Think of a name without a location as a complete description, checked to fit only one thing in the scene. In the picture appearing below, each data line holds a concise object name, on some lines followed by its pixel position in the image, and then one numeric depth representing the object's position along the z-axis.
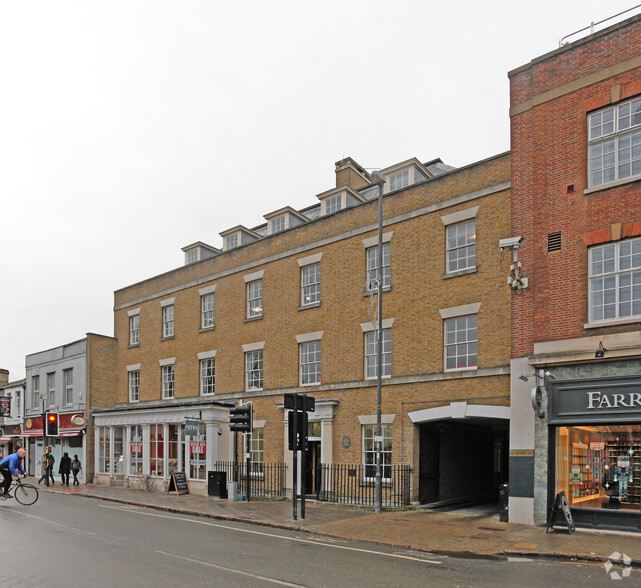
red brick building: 15.03
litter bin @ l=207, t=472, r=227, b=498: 23.61
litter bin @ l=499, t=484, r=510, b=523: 16.92
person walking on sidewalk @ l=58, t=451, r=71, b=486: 31.62
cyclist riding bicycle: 20.53
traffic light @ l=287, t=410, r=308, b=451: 17.17
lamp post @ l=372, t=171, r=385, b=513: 18.92
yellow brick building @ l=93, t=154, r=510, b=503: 19.75
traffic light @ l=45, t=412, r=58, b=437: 29.77
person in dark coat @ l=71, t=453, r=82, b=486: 31.31
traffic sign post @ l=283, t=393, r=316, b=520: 17.15
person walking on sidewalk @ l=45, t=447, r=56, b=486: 31.16
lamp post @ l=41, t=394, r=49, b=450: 30.21
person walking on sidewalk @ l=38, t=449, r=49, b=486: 30.72
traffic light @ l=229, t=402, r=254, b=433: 20.11
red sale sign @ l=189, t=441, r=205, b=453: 26.28
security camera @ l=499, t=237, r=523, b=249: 17.36
